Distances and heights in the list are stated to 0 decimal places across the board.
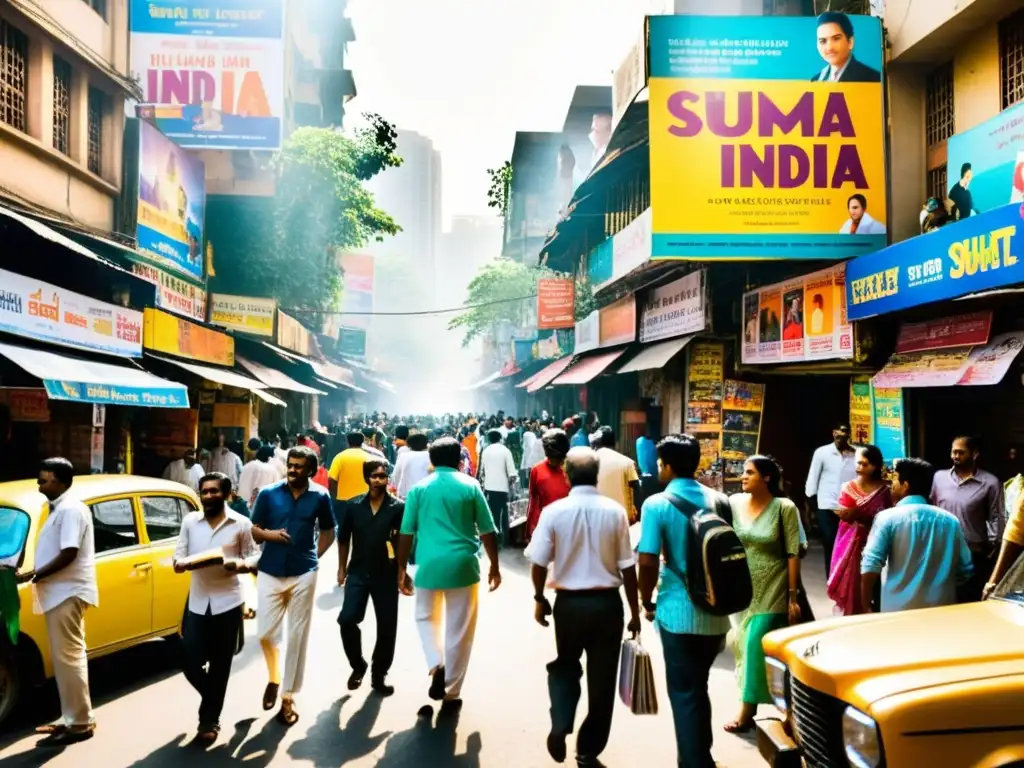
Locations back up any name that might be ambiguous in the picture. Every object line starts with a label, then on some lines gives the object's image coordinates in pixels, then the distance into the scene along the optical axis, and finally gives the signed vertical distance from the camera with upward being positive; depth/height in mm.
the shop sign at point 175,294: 15991 +2499
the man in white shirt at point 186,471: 11383 -831
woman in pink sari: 5824 -856
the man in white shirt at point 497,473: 11961 -959
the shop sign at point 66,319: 9477 +1234
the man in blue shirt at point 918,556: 4625 -856
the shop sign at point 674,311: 13578 +1729
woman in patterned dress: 4840 -913
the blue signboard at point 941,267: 7059 +1357
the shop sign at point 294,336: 24636 +2459
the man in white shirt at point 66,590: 4895 -1067
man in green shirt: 5484 -972
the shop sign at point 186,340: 14953 +1451
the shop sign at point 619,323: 17312 +1867
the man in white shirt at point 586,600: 4426 -1043
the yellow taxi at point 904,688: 2785 -1038
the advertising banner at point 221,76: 17094 +7135
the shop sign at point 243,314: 20375 +2431
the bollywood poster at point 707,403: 13219 +45
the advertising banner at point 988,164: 8531 +2624
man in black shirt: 5887 -1181
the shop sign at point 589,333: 20672 +1940
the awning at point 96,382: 8922 +366
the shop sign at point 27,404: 11578 +115
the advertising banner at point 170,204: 15469 +4177
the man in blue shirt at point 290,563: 5457 -1023
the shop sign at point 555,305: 22453 +2777
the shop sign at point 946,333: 8109 +744
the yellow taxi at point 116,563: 5145 -1094
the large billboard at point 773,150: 10758 +3322
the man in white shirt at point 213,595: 4992 -1142
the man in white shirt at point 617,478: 8609 -743
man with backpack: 3955 -884
